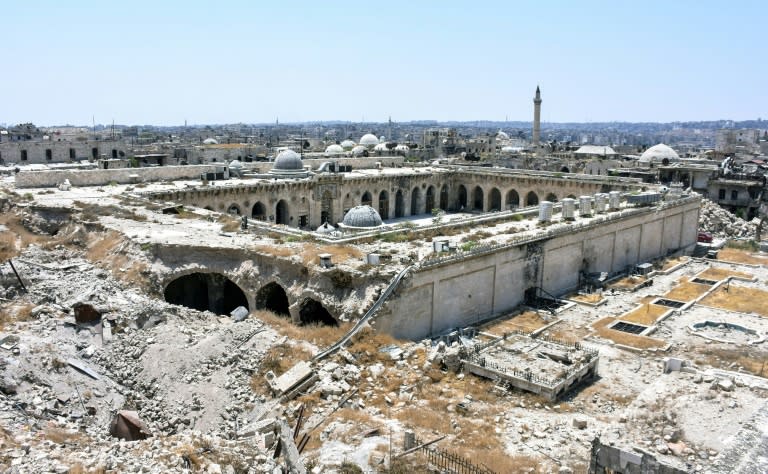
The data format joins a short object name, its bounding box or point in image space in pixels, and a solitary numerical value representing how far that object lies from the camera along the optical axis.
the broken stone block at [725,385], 18.02
